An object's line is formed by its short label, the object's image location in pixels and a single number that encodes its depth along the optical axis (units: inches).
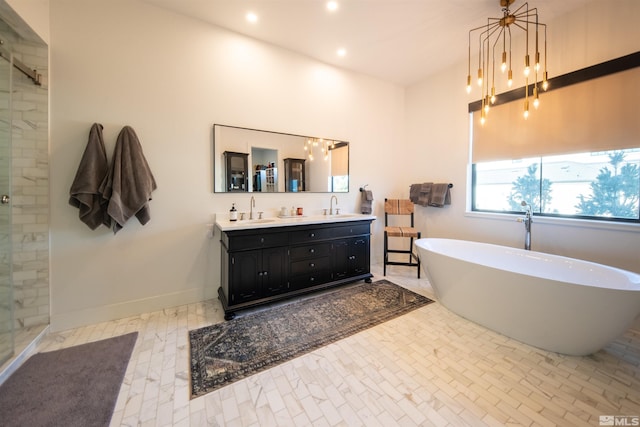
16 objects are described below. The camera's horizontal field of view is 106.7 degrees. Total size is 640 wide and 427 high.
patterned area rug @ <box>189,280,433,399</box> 65.0
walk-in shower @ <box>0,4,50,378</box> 69.4
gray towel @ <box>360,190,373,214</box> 143.2
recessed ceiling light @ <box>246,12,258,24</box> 95.3
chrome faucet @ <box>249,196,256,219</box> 111.3
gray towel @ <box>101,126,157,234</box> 80.7
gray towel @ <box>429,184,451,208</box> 133.6
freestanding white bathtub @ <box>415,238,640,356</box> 61.8
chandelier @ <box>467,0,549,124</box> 87.7
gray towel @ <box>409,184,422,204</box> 145.4
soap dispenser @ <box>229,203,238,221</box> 104.0
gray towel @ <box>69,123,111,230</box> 78.0
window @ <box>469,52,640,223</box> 83.8
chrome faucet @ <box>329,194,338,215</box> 136.0
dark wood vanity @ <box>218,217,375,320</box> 89.8
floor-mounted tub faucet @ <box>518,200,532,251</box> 101.1
